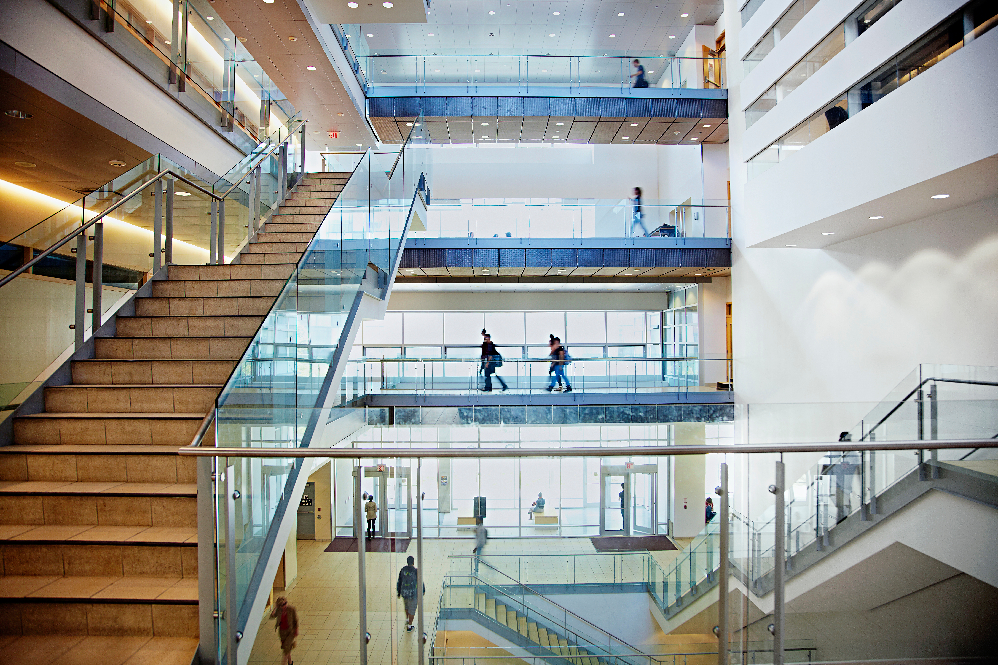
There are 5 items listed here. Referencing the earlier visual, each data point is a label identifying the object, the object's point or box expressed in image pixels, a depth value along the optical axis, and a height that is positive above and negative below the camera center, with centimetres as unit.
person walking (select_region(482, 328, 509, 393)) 1323 -50
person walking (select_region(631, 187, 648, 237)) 1432 +294
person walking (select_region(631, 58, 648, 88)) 1440 +639
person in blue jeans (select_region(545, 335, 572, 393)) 1337 -51
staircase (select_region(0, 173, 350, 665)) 266 -83
